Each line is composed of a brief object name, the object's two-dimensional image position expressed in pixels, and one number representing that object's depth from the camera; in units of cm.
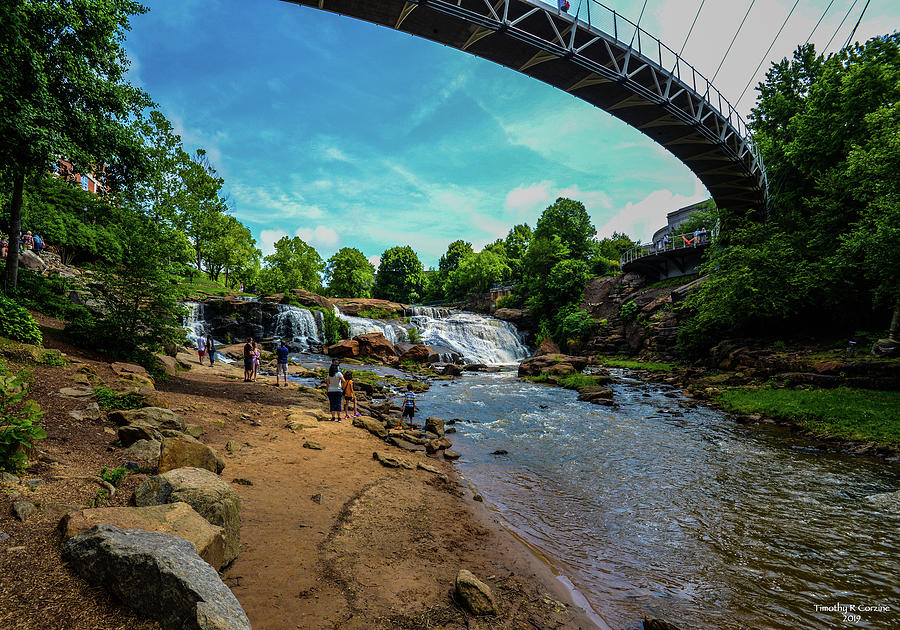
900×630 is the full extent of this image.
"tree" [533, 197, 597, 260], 5744
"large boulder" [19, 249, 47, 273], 1907
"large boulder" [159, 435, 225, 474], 528
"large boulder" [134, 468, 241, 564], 412
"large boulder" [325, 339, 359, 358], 3206
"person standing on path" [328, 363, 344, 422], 1187
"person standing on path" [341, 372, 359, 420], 1266
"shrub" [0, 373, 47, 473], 400
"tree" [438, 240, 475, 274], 9394
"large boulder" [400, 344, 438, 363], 3447
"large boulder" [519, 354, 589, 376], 2762
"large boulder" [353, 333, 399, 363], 3284
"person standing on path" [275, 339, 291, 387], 1681
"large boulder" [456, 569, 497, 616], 407
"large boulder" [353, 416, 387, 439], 1118
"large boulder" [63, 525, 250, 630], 253
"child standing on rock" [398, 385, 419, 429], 1313
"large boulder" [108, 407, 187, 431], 654
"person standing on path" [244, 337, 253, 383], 1695
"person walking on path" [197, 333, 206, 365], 2012
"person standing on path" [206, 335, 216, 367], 2075
